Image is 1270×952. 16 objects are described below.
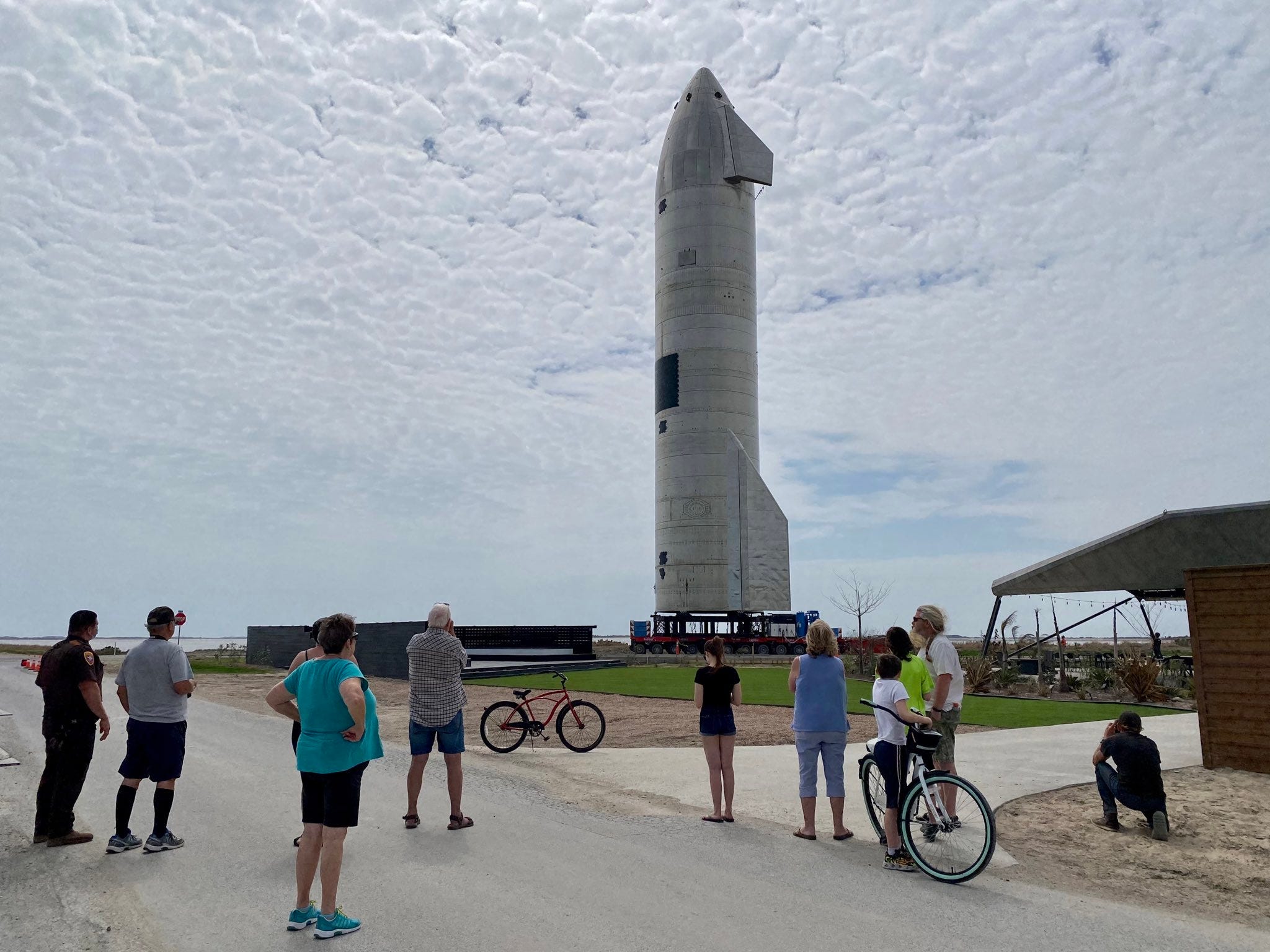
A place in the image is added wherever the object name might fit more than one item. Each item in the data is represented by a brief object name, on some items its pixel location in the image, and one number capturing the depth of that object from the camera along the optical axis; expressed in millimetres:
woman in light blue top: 7926
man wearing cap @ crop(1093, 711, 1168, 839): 8438
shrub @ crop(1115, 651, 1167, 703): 22172
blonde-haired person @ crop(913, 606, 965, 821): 7676
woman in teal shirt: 5391
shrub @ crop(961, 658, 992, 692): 24219
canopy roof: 16297
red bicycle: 13695
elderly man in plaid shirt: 8328
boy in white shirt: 7016
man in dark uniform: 7617
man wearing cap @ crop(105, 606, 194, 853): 7398
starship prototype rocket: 43781
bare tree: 35444
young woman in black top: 8688
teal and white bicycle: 6637
